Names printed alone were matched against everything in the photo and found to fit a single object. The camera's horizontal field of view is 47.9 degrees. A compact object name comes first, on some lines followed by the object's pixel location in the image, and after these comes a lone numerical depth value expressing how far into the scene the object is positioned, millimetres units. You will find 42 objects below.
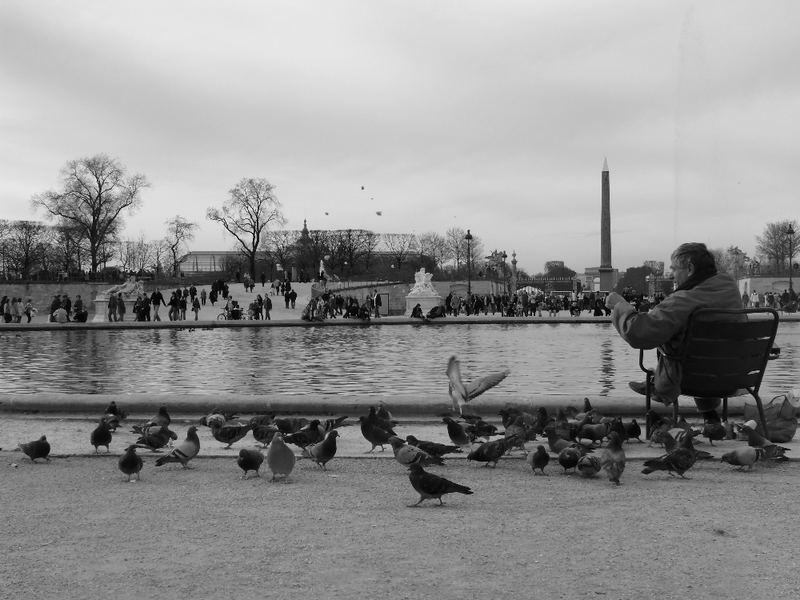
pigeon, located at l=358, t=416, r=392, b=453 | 4723
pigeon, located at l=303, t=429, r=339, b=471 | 4344
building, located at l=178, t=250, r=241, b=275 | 114650
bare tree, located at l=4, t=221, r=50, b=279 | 72625
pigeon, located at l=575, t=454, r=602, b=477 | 4086
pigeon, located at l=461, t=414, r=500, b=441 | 4859
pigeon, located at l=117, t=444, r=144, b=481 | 4113
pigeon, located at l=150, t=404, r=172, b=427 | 5219
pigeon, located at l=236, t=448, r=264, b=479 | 4113
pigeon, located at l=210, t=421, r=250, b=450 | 5012
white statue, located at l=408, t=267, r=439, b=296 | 39562
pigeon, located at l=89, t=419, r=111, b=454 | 4801
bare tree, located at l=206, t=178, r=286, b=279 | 72438
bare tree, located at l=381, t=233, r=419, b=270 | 99500
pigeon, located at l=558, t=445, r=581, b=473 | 4156
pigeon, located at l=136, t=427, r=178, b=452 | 4727
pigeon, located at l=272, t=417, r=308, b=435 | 4926
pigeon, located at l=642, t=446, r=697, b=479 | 3992
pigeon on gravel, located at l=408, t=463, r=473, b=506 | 3537
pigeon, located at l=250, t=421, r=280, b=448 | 4934
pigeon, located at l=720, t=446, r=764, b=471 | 4215
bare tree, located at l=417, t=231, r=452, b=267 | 102081
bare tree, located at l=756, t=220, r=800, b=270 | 83250
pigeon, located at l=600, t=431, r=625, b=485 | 3961
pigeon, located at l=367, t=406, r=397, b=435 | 4742
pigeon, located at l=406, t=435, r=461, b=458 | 4320
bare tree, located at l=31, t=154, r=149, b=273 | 59594
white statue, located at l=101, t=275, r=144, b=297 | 39250
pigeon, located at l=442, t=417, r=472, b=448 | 4766
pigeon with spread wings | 5039
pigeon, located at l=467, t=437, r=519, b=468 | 4363
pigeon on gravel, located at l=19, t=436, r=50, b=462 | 4578
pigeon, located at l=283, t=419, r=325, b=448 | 4617
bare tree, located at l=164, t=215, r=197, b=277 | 84062
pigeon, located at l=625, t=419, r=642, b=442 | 4898
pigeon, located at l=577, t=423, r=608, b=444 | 4684
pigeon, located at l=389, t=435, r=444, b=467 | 4184
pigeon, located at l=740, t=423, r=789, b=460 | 4312
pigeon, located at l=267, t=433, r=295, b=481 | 4125
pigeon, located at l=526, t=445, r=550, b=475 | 4152
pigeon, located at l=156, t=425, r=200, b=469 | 4391
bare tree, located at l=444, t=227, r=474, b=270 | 102375
